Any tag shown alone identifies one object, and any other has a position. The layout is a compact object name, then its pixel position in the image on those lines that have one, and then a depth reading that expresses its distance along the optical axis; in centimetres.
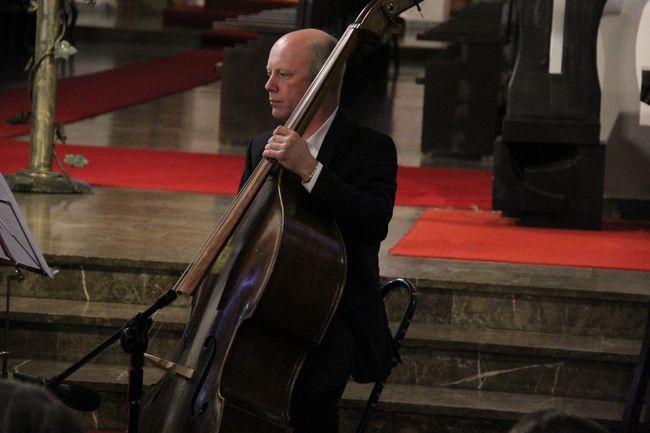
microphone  506
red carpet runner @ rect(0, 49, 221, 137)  1657
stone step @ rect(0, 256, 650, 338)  835
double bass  568
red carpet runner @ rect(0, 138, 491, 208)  1168
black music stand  569
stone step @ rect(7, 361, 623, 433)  782
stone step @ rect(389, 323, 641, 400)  808
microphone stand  513
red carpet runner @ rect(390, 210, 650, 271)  922
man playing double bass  602
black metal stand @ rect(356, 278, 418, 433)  647
